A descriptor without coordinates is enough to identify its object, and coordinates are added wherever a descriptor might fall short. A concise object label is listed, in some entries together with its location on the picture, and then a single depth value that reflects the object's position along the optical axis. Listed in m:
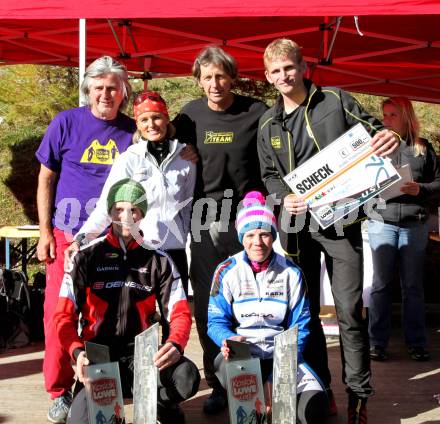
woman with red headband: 3.75
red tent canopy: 6.44
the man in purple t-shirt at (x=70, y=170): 3.93
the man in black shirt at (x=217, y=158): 3.87
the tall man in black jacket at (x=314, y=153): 3.60
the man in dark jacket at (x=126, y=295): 3.46
